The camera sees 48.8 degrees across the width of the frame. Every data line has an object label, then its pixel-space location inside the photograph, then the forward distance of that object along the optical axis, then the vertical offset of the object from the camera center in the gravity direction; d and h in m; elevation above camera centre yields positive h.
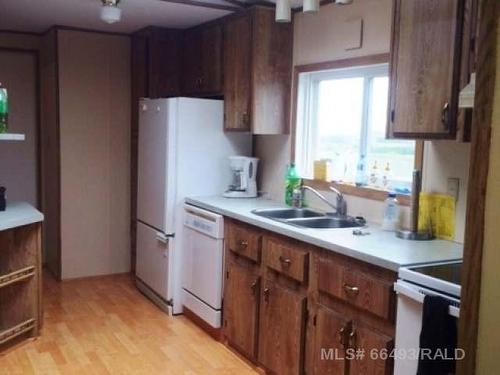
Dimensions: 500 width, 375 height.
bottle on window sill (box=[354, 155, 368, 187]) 3.29 -0.22
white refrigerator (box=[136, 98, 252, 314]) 3.88 -0.25
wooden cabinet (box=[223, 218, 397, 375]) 2.27 -0.82
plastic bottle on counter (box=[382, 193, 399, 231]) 2.86 -0.40
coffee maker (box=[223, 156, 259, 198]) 3.96 -0.31
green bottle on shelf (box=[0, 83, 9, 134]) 3.22 +0.10
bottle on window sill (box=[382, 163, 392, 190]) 3.18 -0.23
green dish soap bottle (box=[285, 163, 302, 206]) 3.68 -0.32
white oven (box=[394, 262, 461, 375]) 1.93 -0.58
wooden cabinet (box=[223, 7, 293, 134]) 3.71 +0.42
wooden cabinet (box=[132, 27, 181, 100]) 4.57 +0.57
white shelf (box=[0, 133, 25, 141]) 3.17 -0.06
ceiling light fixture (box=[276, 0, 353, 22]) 2.98 +0.69
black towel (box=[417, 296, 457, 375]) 1.85 -0.67
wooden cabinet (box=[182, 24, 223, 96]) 4.11 +0.55
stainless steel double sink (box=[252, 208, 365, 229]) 3.12 -0.49
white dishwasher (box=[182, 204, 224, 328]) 3.50 -0.87
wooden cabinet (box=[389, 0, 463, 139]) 2.29 +0.31
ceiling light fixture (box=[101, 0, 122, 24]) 3.51 +0.75
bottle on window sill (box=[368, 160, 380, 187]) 3.26 -0.23
